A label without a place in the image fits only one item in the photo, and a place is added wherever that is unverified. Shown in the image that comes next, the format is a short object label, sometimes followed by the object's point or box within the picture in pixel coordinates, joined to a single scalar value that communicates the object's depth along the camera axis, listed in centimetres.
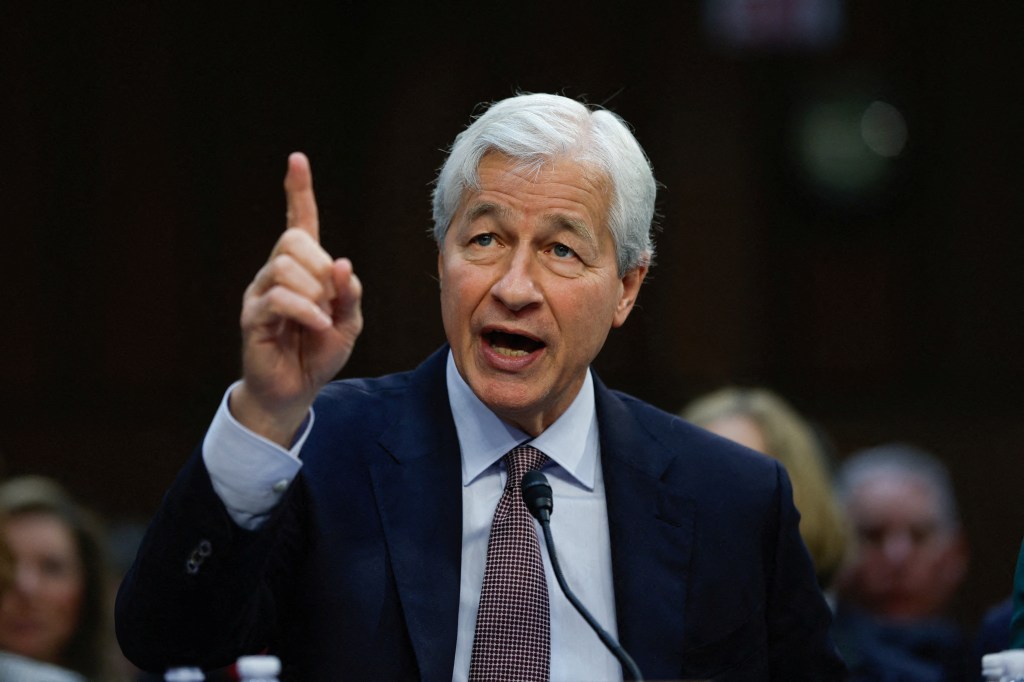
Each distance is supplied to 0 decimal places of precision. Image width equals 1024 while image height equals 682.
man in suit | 379
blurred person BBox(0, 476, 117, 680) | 757
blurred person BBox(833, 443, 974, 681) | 870
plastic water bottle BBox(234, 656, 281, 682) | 350
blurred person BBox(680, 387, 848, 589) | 703
